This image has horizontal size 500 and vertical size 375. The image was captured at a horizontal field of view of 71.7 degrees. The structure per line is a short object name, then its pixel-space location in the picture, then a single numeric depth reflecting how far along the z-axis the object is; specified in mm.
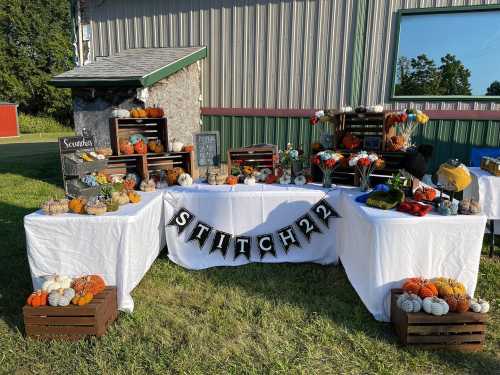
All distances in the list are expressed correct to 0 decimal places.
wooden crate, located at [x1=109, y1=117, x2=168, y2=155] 4879
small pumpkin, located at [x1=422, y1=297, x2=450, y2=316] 2984
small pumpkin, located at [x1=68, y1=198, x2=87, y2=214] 3635
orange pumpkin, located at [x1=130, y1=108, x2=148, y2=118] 5035
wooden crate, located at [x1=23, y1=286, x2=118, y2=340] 3125
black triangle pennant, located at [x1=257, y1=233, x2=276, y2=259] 4590
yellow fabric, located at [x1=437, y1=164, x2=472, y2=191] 3613
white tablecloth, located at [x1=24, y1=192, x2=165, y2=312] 3492
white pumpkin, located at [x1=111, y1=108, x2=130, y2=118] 4898
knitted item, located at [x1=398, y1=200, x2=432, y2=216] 3416
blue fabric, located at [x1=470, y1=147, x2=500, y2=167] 6342
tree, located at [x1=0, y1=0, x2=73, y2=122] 37719
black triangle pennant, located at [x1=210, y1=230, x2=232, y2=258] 4559
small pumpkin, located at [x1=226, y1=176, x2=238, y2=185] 4887
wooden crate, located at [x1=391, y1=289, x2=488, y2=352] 2980
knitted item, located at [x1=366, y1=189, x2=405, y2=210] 3650
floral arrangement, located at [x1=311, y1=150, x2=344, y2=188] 4469
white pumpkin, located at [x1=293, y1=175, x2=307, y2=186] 4832
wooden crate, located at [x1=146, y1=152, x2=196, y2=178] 5157
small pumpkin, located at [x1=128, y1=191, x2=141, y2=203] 4096
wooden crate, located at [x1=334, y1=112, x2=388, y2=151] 4539
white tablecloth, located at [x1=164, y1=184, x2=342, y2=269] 4484
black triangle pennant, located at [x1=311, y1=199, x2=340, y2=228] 4469
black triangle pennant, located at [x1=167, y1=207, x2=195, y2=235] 4566
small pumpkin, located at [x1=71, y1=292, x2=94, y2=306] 3154
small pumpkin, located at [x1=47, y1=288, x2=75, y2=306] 3139
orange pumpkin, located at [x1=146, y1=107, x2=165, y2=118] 5164
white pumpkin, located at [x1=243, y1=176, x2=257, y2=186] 4859
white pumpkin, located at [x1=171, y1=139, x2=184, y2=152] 5176
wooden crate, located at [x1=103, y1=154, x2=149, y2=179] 4945
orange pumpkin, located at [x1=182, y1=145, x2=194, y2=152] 5191
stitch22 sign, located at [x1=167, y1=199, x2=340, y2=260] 4535
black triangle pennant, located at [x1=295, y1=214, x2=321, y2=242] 4516
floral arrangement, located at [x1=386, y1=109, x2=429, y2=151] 4367
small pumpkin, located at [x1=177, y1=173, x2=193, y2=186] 4863
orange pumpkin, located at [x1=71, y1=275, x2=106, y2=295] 3271
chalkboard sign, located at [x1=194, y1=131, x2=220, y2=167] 5395
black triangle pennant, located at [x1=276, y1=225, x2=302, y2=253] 4547
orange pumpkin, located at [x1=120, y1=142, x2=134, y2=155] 4871
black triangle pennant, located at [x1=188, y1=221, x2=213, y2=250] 4562
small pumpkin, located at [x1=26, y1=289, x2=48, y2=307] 3156
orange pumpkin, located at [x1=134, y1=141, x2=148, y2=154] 4930
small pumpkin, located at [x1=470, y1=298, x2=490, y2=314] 3012
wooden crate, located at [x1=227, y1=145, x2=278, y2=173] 5209
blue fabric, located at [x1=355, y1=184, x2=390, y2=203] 3881
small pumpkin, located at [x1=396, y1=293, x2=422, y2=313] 3025
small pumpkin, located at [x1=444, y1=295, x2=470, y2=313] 3008
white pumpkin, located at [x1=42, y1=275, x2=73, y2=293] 3273
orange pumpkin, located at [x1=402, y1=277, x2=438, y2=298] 3137
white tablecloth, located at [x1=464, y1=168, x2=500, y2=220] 4996
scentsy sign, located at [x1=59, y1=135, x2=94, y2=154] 4465
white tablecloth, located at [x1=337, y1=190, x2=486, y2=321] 3334
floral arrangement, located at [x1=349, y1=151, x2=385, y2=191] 4258
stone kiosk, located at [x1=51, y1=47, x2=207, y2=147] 6766
